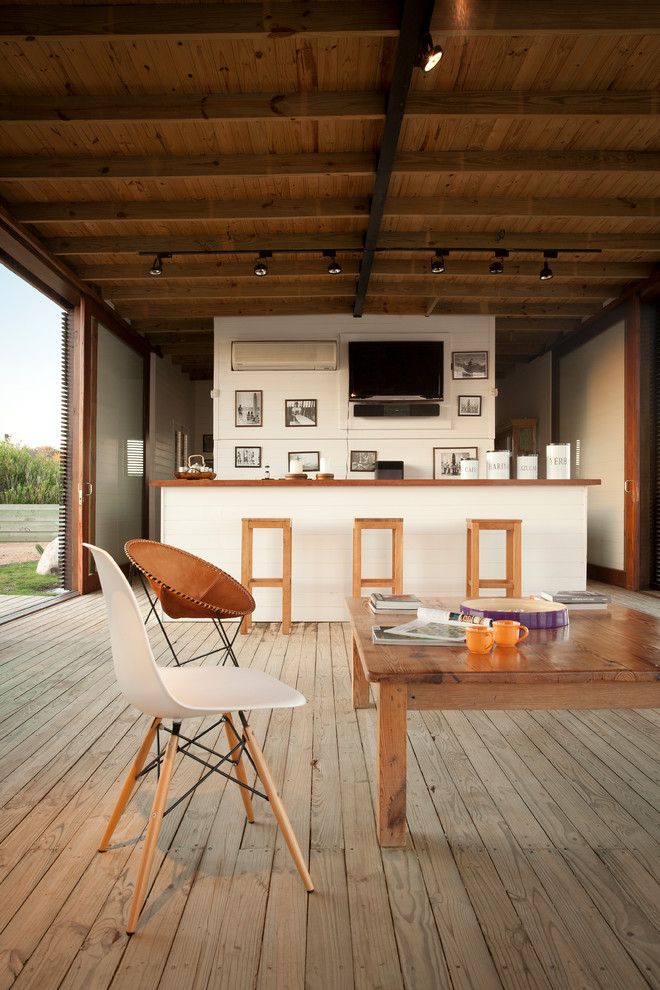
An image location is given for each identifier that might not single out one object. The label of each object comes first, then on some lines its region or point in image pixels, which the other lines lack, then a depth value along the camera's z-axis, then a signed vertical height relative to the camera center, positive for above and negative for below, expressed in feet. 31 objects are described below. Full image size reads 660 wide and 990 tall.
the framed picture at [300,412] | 23.34 +3.20
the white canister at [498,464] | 14.99 +0.80
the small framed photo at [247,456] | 23.34 +1.51
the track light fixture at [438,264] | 17.63 +6.71
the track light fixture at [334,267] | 18.08 +6.78
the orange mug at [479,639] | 5.56 -1.29
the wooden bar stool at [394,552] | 13.87 -1.27
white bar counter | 15.02 -0.99
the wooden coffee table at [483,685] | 4.94 -1.57
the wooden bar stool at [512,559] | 13.87 -1.43
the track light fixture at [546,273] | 18.24 +6.70
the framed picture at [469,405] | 23.26 +3.48
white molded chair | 4.30 -1.58
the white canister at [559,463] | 14.76 +0.82
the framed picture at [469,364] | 23.36 +5.06
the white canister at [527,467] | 15.29 +0.74
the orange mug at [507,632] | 5.77 -1.29
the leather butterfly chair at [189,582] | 6.77 -0.99
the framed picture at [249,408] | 23.36 +3.35
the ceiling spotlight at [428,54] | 9.16 +6.69
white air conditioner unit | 23.12 +5.36
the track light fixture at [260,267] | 17.99 +6.76
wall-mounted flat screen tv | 22.81 +4.75
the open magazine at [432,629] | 5.93 -1.35
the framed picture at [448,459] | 23.07 +1.41
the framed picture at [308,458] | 23.30 +1.44
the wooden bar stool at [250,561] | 13.87 -1.51
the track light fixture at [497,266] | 17.80 +6.75
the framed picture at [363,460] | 23.21 +1.37
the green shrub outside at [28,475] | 16.70 +0.58
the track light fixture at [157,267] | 17.87 +6.69
